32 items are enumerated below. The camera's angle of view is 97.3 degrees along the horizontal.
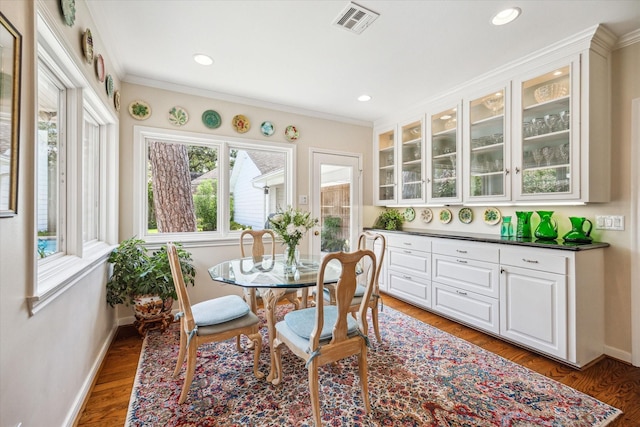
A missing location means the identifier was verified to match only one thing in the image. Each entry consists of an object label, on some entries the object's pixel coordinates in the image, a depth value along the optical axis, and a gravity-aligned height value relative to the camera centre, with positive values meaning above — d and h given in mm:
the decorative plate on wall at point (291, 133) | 3759 +1078
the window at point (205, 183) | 3107 +372
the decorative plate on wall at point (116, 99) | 2633 +1094
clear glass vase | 2283 -397
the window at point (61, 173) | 1412 +256
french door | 3992 +207
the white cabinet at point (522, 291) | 2123 -690
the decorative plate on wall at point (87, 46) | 1757 +1077
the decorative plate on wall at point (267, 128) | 3612 +1101
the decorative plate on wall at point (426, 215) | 3805 -22
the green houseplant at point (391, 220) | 4105 -97
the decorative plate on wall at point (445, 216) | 3572 -34
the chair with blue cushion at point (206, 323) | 1730 -725
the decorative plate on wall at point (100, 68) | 2074 +1102
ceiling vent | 1898 +1383
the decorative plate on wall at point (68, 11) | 1458 +1089
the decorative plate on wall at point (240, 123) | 3438 +1116
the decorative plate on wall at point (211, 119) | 3271 +1114
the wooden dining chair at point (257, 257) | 2396 -431
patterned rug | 1615 -1169
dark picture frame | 988 +368
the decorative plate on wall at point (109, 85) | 2364 +1103
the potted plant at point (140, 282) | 2463 -605
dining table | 1833 -448
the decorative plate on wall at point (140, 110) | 2913 +1088
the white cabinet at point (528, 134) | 2207 +755
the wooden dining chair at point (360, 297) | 2367 -730
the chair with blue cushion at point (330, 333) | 1514 -721
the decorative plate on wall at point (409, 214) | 4043 -8
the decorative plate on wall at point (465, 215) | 3334 -20
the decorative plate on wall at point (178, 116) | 3104 +1090
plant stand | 2570 -1022
